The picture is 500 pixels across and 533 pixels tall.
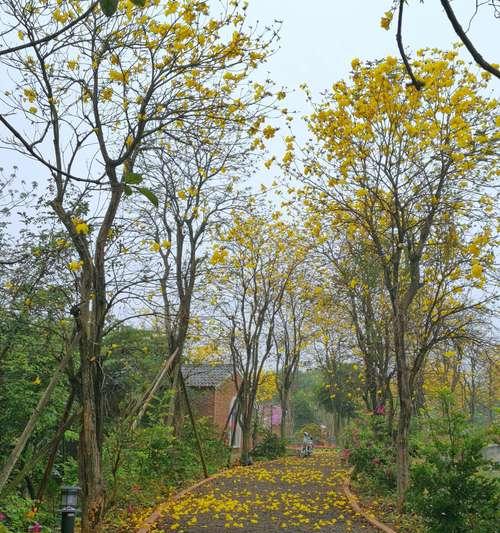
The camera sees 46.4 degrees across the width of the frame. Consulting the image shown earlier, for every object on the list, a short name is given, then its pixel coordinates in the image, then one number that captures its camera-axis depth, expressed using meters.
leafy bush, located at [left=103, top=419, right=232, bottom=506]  7.40
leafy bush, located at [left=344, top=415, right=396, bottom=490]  9.92
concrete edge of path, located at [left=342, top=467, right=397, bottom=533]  7.08
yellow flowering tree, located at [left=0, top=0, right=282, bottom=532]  5.44
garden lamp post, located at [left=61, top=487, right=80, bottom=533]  4.95
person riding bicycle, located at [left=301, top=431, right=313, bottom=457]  20.72
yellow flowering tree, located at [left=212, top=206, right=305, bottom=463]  15.52
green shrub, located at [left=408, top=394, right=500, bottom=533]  5.29
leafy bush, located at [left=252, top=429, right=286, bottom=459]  19.20
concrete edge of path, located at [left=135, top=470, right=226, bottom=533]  6.83
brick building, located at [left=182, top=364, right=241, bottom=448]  22.23
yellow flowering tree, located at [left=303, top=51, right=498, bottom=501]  7.47
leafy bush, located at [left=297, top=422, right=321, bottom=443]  33.13
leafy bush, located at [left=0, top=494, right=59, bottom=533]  5.23
